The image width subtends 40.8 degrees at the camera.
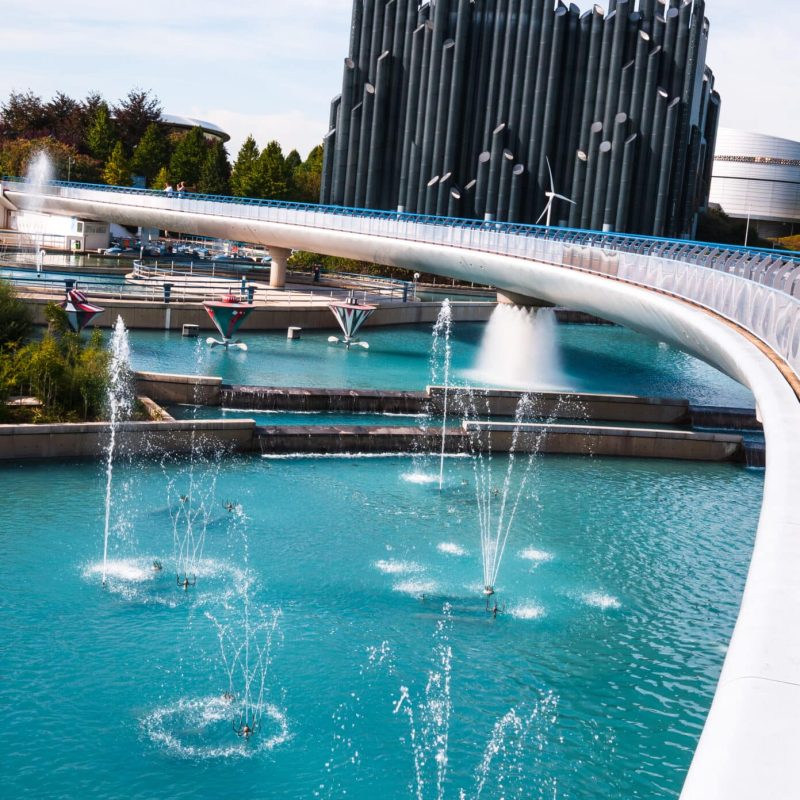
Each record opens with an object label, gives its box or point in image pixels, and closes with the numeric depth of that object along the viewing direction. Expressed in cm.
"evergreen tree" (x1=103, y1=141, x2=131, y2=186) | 8081
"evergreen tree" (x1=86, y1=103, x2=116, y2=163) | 8575
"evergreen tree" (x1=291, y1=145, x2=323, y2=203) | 8516
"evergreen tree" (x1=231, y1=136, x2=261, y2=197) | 7656
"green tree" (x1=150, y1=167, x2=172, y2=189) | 7845
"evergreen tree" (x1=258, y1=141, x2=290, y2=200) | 7644
